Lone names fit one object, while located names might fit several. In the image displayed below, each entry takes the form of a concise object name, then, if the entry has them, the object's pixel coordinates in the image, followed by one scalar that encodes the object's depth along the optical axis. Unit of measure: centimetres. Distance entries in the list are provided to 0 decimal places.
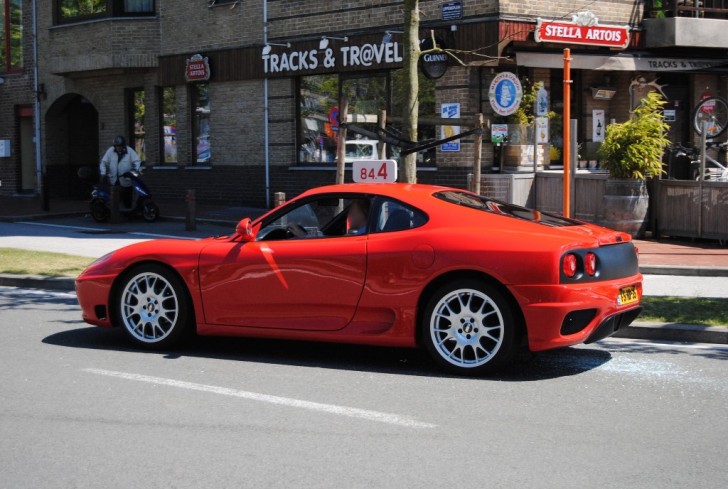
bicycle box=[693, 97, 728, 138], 2109
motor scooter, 2150
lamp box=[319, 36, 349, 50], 2164
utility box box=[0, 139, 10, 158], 3014
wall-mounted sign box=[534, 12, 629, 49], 1859
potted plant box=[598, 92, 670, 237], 1634
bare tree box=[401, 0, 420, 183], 1247
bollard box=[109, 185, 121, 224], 2120
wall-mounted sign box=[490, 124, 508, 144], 1906
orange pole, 1280
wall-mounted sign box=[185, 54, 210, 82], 2448
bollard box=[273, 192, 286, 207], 1587
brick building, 1944
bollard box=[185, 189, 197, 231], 1950
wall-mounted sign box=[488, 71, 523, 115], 1773
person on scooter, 2194
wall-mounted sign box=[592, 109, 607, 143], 2069
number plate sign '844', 1168
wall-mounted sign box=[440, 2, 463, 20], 1920
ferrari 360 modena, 729
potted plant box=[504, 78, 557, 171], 1920
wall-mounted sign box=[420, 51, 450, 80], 1934
